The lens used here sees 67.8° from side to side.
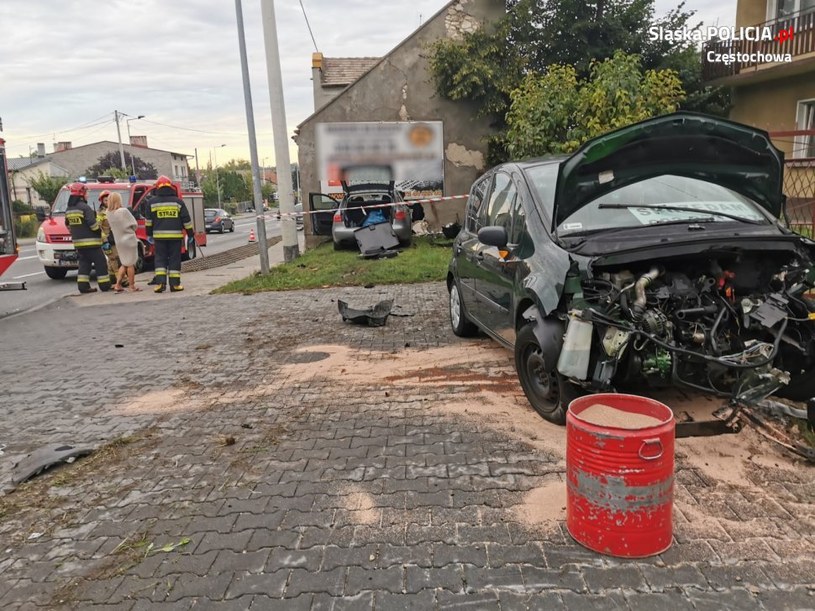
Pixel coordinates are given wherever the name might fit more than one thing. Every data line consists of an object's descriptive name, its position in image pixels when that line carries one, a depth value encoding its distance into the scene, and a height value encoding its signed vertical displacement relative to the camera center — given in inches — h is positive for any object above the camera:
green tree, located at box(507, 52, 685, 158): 409.1 +54.1
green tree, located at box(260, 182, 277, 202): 3777.1 +41.2
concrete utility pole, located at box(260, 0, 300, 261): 567.5 +98.3
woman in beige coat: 458.0 -21.2
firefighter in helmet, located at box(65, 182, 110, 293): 455.8 -25.3
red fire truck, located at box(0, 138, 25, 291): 378.0 -13.8
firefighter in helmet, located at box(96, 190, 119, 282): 479.8 -28.1
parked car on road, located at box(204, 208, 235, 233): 1530.5 -55.6
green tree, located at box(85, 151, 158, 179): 2473.2 +155.8
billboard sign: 709.9 +45.4
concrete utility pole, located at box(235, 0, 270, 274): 495.5 +33.0
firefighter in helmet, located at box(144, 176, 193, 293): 450.0 -19.6
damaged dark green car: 137.3 -22.1
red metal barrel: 100.0 -50.7
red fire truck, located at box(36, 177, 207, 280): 578.9 -24.2
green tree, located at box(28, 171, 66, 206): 1755.7 +53.3
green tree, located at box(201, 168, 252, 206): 3073.3 +62.7
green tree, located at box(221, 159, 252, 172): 4268.0 +239.9
